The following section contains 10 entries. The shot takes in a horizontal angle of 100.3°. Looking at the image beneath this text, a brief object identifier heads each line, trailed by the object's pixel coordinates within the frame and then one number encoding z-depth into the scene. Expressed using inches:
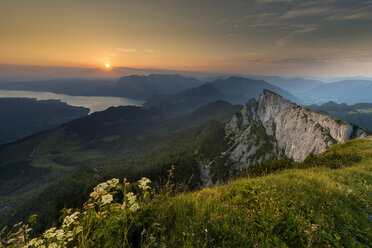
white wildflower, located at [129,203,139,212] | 120.0
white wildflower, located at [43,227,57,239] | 110.4
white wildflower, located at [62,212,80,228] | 116.7
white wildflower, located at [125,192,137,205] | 130.0
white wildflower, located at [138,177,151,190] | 144.6
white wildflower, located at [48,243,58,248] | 108.0
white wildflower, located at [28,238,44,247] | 111.0
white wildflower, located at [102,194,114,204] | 118.0
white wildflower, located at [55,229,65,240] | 107.6
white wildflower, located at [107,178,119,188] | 145.5
